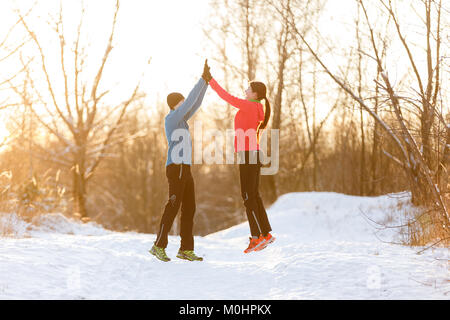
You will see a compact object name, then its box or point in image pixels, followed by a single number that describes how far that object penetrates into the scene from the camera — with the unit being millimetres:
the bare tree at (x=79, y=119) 13547
